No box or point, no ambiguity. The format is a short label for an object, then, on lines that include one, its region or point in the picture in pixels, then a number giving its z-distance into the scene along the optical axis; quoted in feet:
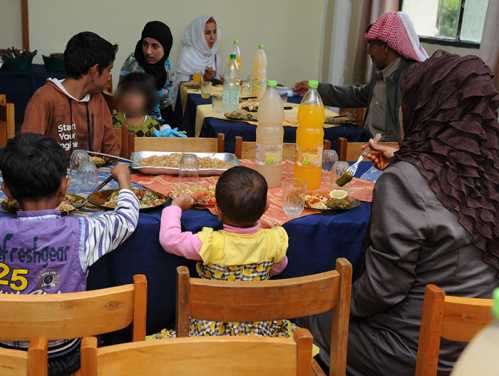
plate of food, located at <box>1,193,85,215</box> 5.65
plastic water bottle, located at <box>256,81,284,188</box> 6.89
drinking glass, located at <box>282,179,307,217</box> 6.21
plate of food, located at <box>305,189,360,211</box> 6.30
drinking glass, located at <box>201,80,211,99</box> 13.56
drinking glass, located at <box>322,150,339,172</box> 7.65
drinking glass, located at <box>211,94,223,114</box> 11.71
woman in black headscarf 15.90
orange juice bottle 6.95
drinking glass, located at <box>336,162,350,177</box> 7.38
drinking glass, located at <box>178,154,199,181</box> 7.06
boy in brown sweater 8.14
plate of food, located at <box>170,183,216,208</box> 6.24
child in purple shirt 4.99
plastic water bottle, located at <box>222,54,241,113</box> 11.76
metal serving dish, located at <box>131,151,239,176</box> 7.13
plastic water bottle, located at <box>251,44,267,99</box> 12.80
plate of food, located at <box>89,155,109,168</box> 7.44
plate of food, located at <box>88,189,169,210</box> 5.97
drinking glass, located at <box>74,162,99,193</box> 6.71
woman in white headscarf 19.42
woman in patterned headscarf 5.32
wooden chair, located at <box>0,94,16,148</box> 8.55
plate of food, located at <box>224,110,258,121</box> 10.96
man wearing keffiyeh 10.84
